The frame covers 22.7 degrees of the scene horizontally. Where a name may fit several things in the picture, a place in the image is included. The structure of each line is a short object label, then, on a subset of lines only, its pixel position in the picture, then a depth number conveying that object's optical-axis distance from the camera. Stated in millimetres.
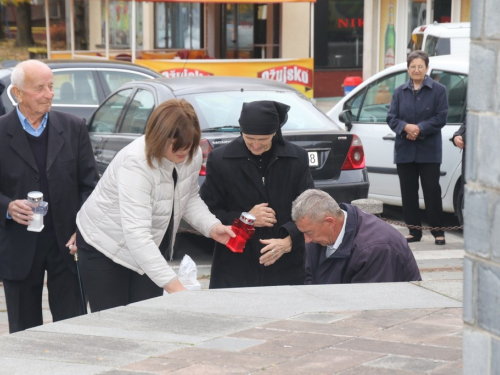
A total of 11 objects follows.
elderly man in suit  6316
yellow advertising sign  24638
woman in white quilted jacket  5701
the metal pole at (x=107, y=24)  27029
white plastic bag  6326
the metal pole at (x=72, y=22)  28241
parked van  15091
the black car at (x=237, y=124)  10535
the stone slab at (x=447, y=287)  6162
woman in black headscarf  6517
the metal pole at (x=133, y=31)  24396
